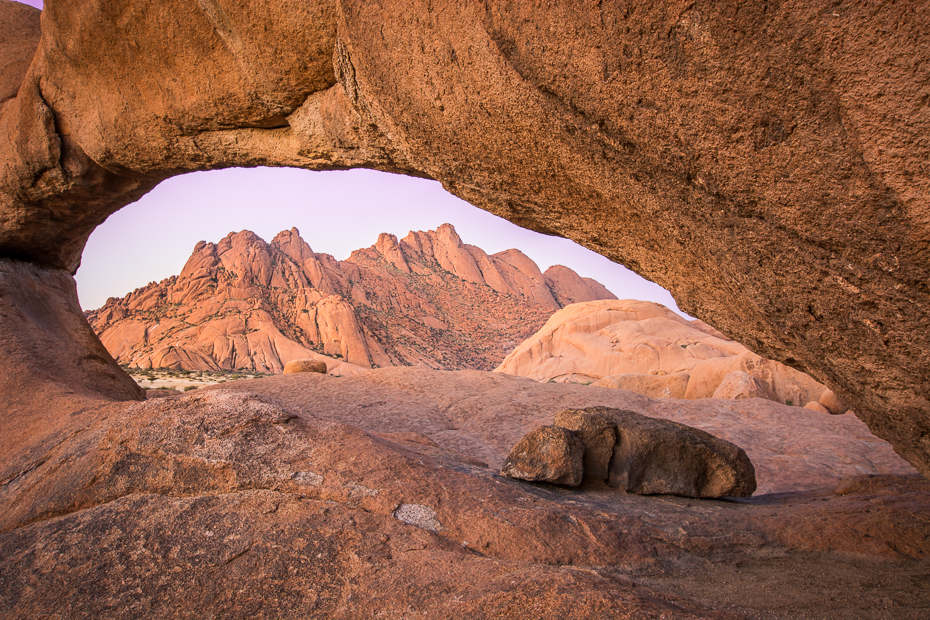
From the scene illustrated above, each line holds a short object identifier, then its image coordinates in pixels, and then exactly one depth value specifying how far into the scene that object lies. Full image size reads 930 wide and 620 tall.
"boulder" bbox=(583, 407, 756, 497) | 5.61
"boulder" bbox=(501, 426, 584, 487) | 5.14
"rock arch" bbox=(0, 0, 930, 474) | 2.24
